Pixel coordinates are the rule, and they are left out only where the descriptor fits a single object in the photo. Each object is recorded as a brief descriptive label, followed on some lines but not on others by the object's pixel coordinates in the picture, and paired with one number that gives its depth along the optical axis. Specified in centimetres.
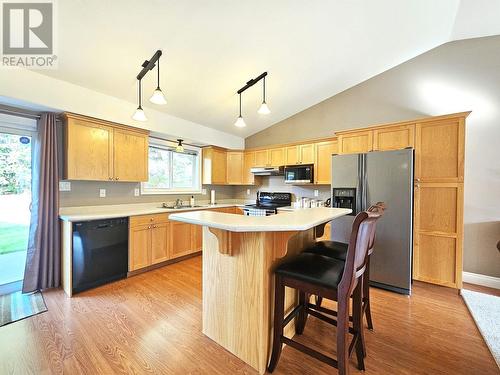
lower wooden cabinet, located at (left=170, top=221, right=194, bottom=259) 355
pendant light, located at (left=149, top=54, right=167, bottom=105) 207
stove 407
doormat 206
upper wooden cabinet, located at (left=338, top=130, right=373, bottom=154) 314
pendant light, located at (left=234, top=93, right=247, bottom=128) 292
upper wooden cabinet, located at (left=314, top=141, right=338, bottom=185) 378
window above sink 399
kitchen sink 395
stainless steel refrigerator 260
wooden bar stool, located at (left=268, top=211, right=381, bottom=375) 125
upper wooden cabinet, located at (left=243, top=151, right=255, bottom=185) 485
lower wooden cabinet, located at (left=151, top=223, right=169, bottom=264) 328
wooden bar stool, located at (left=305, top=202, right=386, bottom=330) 182
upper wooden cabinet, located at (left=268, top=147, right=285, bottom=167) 441
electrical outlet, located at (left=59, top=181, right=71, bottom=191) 283
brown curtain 255
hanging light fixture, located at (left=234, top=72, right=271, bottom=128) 270
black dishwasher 256
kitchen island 147
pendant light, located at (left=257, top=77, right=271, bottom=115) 267
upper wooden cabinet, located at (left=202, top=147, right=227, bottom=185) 462
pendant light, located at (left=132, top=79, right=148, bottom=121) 240
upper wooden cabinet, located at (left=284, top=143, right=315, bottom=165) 402
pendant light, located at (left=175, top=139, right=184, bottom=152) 385
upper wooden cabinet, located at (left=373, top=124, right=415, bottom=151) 288
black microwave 396
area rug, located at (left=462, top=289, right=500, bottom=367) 179
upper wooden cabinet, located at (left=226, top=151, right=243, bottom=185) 495
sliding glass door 255
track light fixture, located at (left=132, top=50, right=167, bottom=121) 237
